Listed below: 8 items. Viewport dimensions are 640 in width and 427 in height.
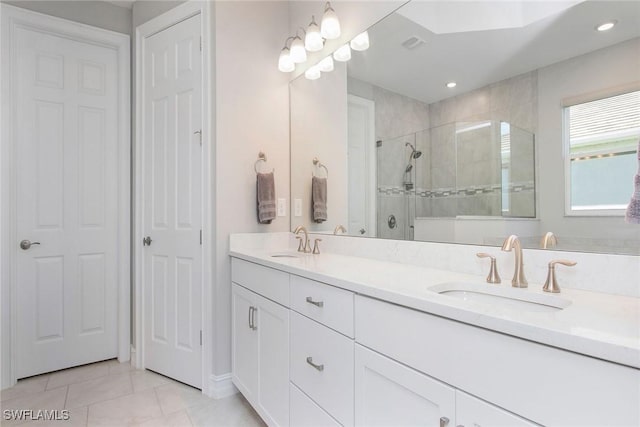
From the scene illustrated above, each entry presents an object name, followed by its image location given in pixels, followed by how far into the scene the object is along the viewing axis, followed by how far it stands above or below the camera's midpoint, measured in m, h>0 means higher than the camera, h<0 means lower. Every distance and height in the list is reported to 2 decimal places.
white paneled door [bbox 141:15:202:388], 2.10 +0.10
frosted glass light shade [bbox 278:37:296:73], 2.15 +1.01
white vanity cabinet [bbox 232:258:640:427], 0.58 -0.38
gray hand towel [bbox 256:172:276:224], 2.09 +0.12
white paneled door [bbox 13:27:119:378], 2.22 +0.12
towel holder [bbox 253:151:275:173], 2.14 +0.37
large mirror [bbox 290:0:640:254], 0.95 +0.33
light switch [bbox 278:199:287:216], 2.27 +0.06
